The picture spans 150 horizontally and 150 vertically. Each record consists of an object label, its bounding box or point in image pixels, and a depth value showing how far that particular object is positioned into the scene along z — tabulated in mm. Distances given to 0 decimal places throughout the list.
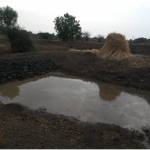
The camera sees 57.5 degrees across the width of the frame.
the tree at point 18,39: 15087
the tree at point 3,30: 15914
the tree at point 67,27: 33656
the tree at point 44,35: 38812
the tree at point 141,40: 36006
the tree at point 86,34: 36938
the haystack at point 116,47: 11741
